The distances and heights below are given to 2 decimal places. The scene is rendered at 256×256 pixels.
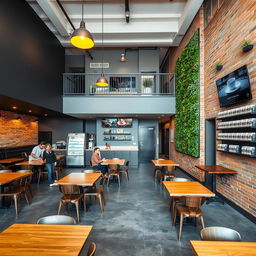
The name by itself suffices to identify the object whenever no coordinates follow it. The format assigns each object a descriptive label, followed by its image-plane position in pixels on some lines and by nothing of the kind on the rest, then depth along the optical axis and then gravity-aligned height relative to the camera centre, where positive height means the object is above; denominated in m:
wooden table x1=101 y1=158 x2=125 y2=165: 5.71 -0.97
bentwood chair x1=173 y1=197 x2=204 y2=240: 2.70 -1.28
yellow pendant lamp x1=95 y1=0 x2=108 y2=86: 6.27 +1.91
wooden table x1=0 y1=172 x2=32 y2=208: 3.52 -0.95
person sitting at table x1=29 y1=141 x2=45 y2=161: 6.03 -0.62
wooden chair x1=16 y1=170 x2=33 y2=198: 4.41 -1.21
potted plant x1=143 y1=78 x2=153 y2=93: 8.62 +2.44
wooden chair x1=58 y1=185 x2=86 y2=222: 3.26 -1.11
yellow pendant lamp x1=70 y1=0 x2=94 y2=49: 3.17 +1.82
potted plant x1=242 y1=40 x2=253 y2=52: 3.39 +1.74
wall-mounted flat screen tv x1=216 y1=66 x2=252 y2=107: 3.50 +1.04
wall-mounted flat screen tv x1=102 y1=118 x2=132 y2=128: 9.23 +0.57
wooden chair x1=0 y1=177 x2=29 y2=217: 3.70 -1.28
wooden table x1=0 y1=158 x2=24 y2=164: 5.87 -0.96
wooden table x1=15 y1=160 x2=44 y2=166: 5.52 -0.93
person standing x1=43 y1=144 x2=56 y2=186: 5.61 -0.86
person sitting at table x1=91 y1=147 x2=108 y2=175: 5.64 -0.90
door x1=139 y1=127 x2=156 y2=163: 9.98 -0.60
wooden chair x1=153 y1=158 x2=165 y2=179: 6.26 -1.25
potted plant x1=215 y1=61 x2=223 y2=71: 4.56 +1.80
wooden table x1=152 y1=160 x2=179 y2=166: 5.38 -0.96
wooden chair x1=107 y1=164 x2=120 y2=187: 5.48 -1.14
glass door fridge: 8.61 -0.82
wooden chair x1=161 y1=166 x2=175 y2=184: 5.25 -1.29
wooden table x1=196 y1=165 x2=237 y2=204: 3.91 -0.86
